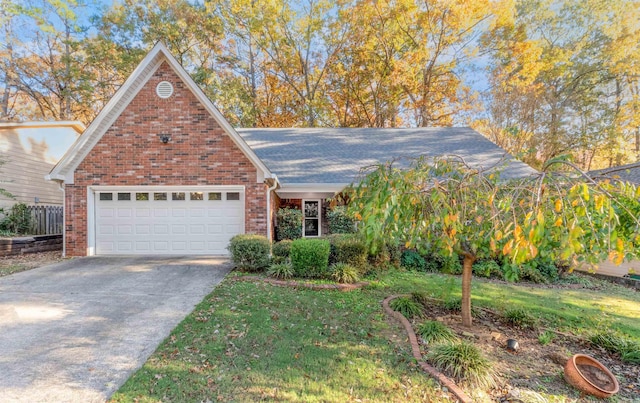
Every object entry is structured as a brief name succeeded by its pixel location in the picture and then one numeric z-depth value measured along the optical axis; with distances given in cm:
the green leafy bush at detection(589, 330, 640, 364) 430
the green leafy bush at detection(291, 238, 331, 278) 752
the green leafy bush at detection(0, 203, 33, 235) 1166
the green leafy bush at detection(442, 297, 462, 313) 580
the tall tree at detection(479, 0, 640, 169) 1939
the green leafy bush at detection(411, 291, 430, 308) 602
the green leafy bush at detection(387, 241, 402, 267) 912
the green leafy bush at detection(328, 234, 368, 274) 812
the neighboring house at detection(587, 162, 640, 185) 1240
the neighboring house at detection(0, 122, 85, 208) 1281
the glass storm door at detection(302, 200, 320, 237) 1223
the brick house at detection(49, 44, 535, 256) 944
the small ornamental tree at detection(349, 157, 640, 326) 283
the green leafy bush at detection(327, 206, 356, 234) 1058
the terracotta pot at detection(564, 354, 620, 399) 336
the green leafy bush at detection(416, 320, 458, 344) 438
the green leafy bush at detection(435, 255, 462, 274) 923
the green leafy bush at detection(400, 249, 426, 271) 946
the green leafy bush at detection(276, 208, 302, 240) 1061
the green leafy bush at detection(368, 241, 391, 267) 862
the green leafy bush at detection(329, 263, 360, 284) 731
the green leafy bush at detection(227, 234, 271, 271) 780
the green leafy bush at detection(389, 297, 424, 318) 540
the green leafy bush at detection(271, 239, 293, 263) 816
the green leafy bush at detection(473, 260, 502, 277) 899
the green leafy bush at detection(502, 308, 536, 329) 518
